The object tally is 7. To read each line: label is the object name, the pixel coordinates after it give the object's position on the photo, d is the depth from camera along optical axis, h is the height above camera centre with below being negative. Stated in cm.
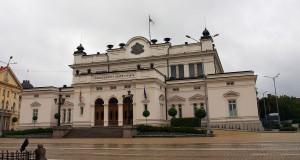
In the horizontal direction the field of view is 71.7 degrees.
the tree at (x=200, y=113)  2838 -33
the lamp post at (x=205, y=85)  2328 +97
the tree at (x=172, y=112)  2980 -13
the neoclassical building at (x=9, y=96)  5325 +476
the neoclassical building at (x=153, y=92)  2985 +303
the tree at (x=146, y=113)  2802 -20
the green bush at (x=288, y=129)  3335 -317
